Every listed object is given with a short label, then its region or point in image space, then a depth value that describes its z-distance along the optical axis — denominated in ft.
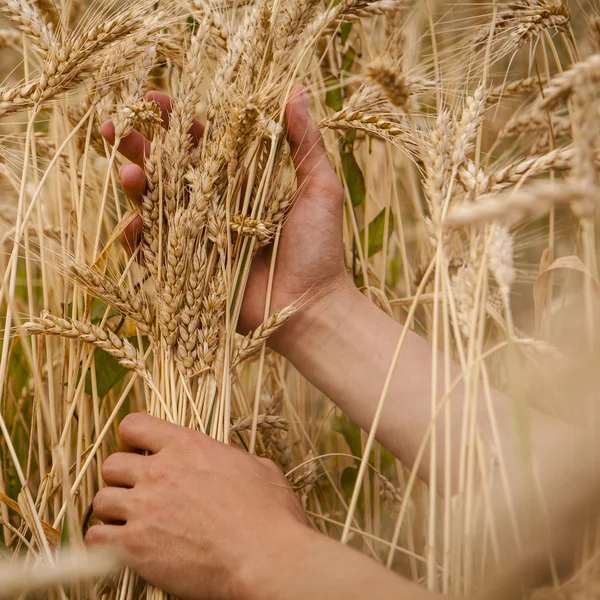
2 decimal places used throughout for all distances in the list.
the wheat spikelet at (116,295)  2.87
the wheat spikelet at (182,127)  2.92
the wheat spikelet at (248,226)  2.91
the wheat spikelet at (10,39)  3.25
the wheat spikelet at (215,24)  2.99
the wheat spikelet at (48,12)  3.15
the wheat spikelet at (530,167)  2.73
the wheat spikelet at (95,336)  2.87
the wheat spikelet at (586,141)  2.46
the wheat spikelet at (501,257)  2.69
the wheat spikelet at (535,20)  3.01
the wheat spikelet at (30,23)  2.96
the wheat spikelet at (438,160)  2.77
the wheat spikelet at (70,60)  2.93
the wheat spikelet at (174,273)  2.88
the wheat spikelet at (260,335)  2.93
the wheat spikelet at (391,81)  2.70
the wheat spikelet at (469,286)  2.76
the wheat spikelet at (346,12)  3.01
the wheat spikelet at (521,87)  3.29
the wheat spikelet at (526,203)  2.33
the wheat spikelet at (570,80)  2.52
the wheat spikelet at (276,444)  3.19
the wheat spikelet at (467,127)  2.79
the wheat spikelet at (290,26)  2.94
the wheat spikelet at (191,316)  2.90
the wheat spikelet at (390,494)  3.16
